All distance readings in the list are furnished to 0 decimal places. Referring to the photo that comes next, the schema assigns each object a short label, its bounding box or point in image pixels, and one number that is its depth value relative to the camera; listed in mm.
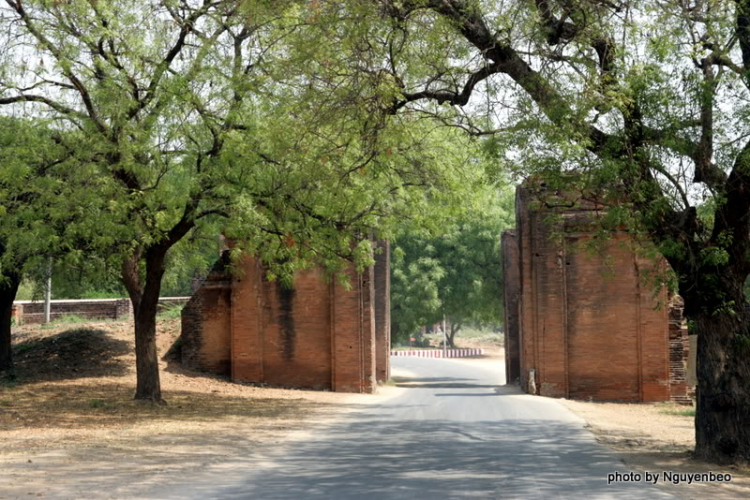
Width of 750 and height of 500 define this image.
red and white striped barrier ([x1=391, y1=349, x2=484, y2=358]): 64562
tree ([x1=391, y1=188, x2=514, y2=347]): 43594
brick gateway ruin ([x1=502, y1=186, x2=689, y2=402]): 24094
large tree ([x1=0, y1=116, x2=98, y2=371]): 16188
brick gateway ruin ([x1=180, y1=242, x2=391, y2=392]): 25328
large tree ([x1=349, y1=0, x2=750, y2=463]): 12312
